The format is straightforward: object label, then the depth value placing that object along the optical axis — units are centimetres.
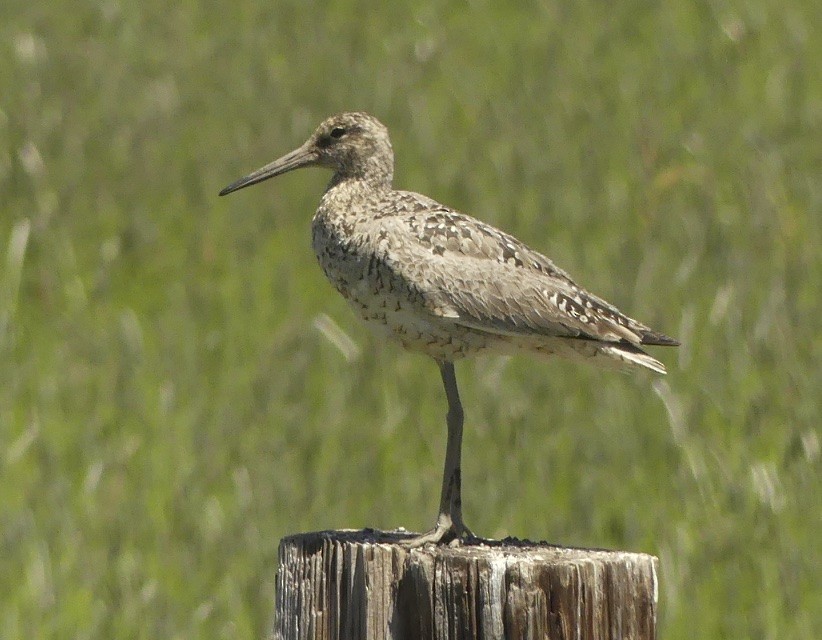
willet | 1041
